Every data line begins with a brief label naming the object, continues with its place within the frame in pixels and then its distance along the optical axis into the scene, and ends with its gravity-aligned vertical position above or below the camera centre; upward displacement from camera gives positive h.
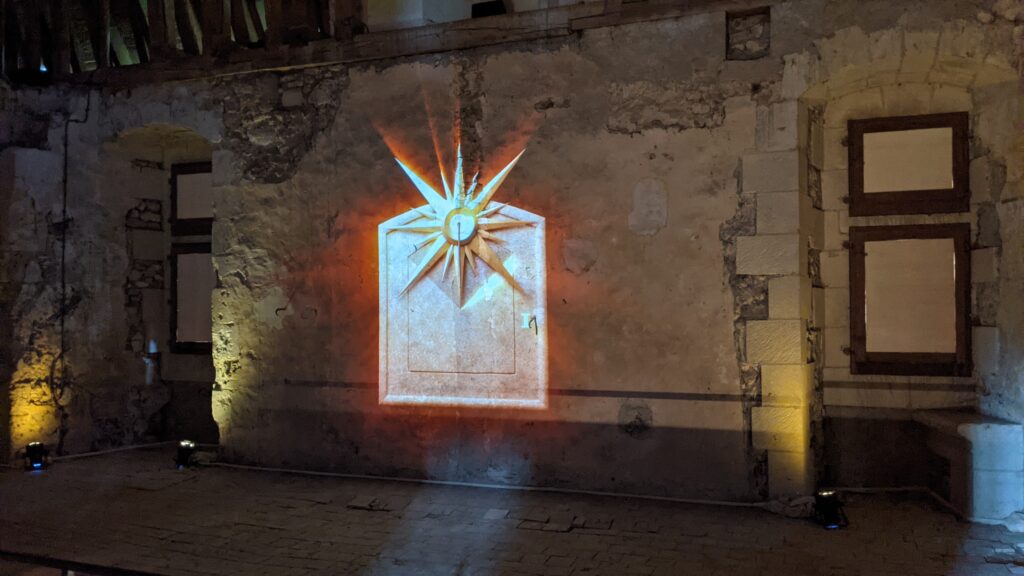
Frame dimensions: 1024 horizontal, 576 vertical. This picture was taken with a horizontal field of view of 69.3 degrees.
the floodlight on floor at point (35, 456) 5.97 -1.25
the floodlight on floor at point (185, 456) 6.07 -1.26
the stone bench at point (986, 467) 4.22 -0.95
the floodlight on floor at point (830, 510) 4.29 -1.21
